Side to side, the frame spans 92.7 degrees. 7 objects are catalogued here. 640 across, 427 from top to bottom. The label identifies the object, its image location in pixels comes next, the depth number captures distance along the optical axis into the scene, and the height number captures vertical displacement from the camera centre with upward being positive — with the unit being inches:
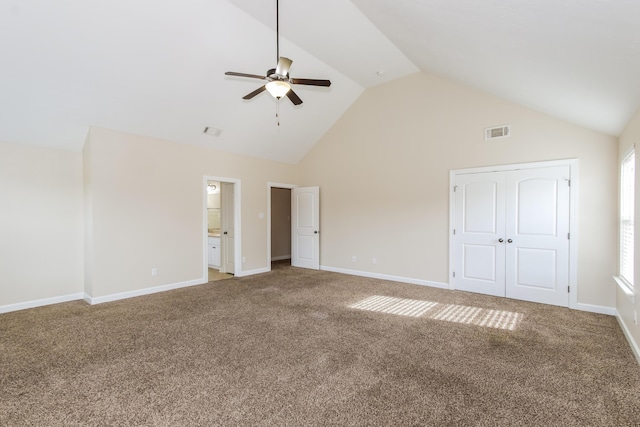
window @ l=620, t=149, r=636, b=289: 130.3 -2.4
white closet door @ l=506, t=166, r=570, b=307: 171.5 -13.9
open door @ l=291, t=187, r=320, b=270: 283.4 -15.8
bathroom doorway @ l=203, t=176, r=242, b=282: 236.7 -24.0
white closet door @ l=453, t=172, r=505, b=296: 192.1 -14.3
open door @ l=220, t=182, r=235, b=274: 261.1 -14.6
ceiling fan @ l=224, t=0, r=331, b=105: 120.0 +53.0
